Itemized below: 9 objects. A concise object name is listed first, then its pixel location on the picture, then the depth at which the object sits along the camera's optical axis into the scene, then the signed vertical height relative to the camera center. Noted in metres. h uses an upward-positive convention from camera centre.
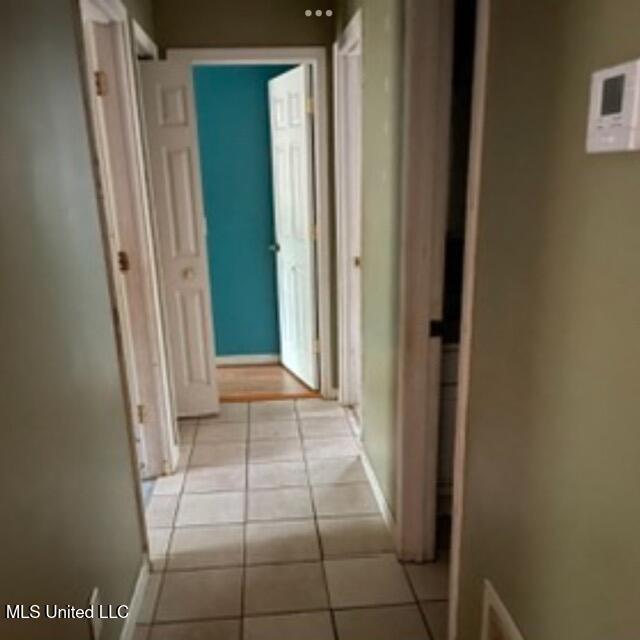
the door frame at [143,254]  2.24 -0.28
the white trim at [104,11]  1.96 +0.65
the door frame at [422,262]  1.72 -0.26
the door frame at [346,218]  3.07 -0.18
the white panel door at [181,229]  2.93 -0.21
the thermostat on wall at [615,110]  0.73 +0.09
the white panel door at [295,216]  3.36 -0.18
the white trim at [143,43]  2.52 +0.71
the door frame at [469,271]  1.21 -0.20
